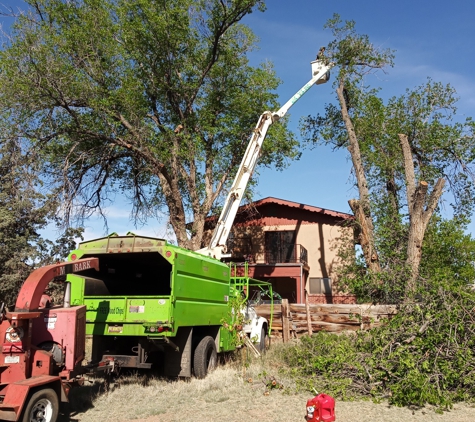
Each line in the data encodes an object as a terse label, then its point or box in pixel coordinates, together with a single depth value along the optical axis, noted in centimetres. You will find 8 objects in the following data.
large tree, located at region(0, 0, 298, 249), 1675
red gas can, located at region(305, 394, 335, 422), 455
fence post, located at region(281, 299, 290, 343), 1464
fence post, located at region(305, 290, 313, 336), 1465
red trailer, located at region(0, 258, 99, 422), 550
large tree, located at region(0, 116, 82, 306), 1639
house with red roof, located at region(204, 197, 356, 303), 2527
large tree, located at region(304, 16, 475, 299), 1909
